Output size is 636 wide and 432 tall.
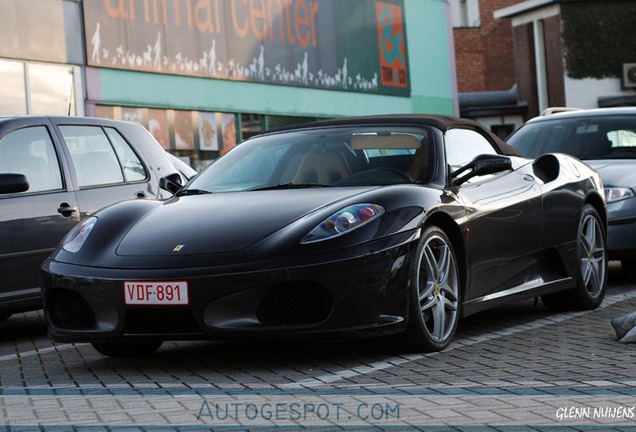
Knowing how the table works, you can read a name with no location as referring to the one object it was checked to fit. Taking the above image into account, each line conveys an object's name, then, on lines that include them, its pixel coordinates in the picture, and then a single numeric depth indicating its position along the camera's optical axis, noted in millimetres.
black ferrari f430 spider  8016
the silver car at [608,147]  13659
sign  32003
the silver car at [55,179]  10721
